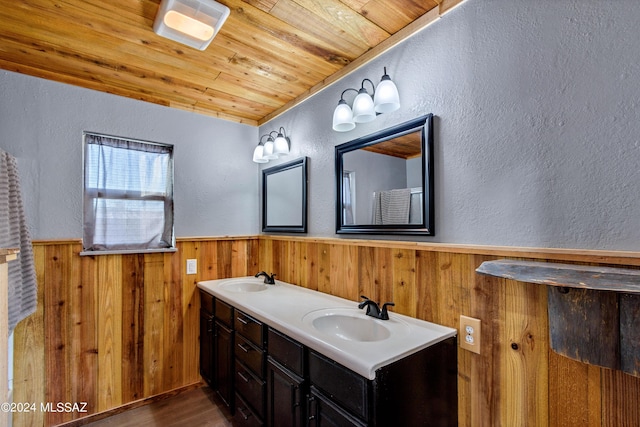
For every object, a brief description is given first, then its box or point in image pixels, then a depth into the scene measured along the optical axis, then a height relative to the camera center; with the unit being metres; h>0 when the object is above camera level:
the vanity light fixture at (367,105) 1.53 +0.61
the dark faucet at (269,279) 2.36 -0.48
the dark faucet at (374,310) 1.47 -0.46
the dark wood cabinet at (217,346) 1.98 -0.92
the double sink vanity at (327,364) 1.06 -0.62
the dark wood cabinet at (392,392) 1.03 -0.65
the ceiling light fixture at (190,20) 1.35 +0.96
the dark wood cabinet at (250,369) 1.61 -0.87
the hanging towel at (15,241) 1.49 -0.11
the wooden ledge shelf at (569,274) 0.75 -0.16
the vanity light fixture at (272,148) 2.40 +0.59
